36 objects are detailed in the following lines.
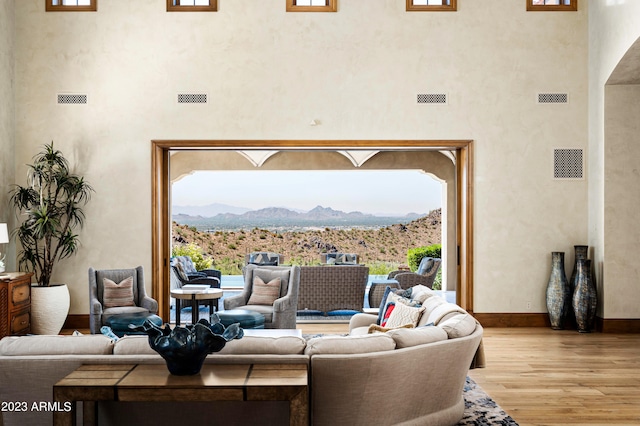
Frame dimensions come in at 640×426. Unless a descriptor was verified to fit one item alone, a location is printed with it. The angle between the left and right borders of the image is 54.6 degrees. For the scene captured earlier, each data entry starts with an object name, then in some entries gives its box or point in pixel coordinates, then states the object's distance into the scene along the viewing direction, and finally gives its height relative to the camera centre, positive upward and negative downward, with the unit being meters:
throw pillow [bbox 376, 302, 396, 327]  5.61 -0.97
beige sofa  3.38 -0.93
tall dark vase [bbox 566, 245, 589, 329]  7.77 -0.91
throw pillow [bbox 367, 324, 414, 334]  4.58 -0.91
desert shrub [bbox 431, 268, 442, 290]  13.91 -1.75
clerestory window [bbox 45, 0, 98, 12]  7.91 +2.58
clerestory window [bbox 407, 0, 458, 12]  8.00 +2.57
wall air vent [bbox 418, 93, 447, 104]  8.02 +1.40
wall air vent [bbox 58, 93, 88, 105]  7.93 +1.43
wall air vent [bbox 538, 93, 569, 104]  8.05 +1.42
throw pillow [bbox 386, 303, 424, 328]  5.17 -0.93
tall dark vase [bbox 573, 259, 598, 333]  7.62 -1.16
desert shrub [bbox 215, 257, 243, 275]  15.65 -1.47
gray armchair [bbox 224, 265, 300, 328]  7.04 -1.07
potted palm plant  7.30 -0.18
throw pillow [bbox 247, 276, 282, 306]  7.37 -1.02
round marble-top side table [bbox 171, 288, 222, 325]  7.13 -1.01
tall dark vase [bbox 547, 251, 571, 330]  7.75 -1.12
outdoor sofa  8.94 -1.16
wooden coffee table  3.02 -0.89
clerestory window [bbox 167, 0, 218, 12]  7.94 +2.58
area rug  4.25 -1.48
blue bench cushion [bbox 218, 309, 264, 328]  6.68 -1.20
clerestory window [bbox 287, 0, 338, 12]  7.95 +2.57
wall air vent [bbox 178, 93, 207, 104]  7.95 +1.41
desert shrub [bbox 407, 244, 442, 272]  14.34 -1.09
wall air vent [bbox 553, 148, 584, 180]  8.05 +0.53
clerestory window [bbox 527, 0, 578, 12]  8.02 +2.58
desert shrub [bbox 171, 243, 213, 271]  13.54 -1.01
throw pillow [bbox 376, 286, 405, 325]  5.82 -0.91
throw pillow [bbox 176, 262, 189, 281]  10.02 -1.03
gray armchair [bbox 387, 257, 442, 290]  9.95 -1.13
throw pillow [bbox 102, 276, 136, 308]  7.05 -0.97
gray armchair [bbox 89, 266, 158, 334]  6.84 -1.03
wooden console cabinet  6.56 -1.03
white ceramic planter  7.21 -1.17
